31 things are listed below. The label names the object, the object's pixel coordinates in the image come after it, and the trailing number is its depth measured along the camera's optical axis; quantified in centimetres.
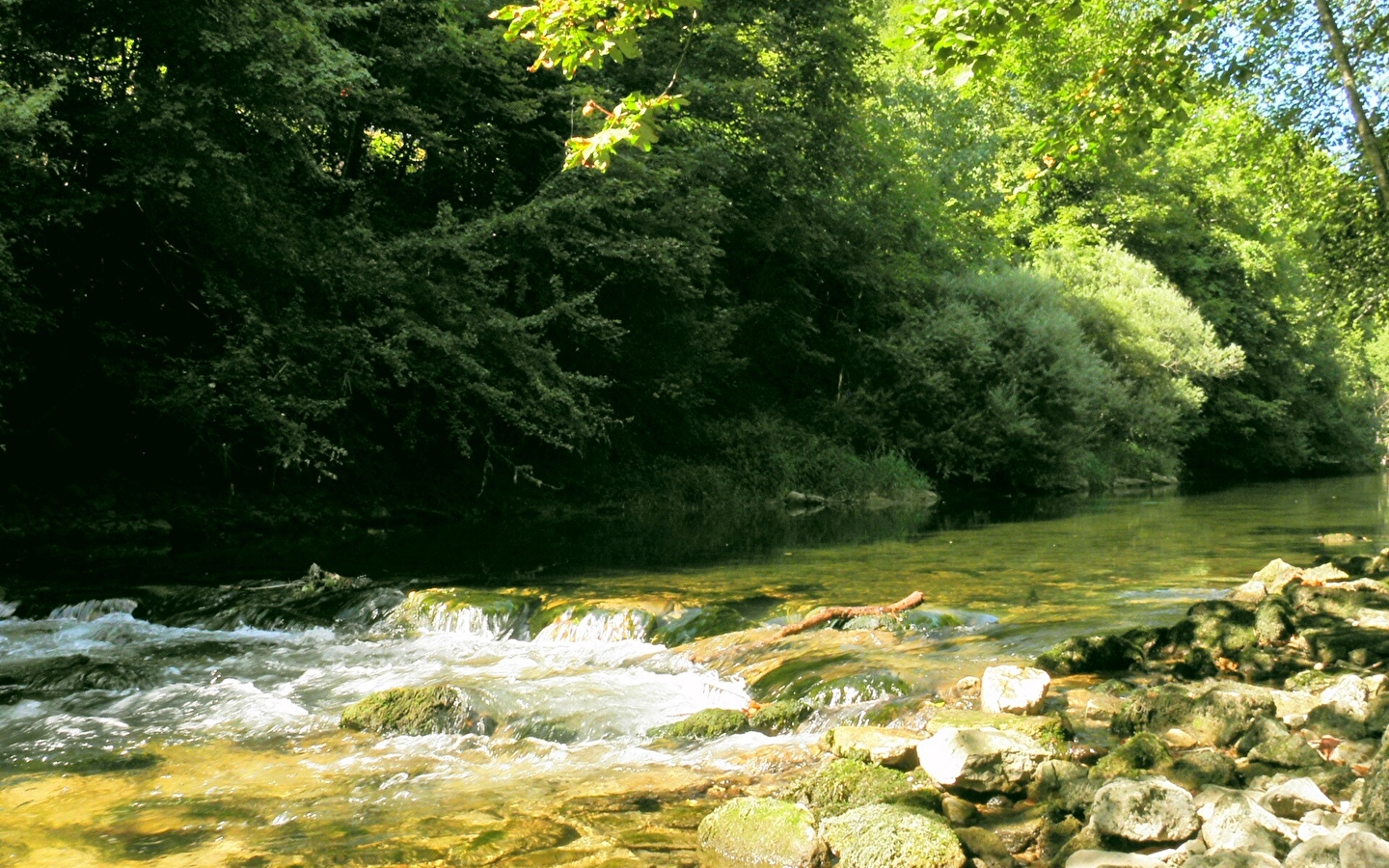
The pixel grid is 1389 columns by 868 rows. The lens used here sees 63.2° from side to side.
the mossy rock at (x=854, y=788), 469
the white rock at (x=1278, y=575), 943
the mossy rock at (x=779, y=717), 629
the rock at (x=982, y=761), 482
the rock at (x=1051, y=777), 479
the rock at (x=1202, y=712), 539
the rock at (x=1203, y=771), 469
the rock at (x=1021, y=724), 533
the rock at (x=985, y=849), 416
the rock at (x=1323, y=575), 946
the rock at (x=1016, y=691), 590
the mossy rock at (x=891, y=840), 405
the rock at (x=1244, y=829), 377
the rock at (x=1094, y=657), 695
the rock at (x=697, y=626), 902
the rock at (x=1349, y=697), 539
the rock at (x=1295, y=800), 418
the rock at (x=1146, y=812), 405
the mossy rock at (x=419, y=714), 637
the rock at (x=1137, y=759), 480
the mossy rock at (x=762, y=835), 427
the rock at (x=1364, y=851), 325
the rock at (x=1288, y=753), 479
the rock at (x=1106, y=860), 370
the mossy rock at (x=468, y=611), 994
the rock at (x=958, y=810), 461
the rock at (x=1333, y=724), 515
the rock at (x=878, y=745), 517
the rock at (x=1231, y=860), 351
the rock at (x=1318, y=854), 341
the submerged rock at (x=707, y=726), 614
